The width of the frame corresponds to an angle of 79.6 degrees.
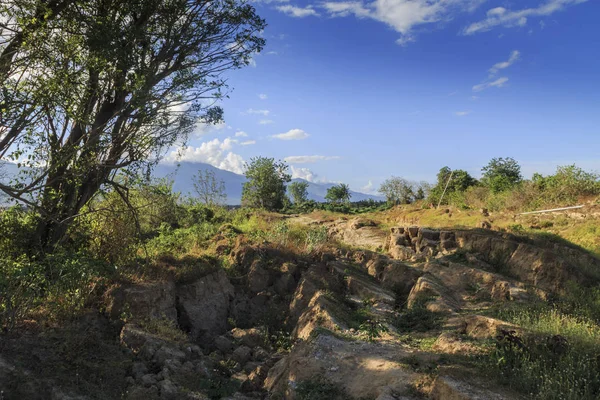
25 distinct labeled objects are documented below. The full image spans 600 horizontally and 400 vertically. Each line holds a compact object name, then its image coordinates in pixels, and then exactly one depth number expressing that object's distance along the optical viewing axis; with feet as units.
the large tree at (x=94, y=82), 25.90
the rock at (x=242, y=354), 27.40
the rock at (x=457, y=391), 16.78
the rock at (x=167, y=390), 20.18
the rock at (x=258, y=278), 38.50
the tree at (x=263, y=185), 174.58
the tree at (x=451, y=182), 158.20
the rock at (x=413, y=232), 63.05
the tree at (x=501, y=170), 168.89
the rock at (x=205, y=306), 31.91
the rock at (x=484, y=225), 61.51
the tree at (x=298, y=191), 280.68
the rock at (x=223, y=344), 29.05
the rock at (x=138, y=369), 21.87
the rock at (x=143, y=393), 19.16
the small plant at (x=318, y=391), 19.46
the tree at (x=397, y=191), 215.31
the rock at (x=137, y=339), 24.56
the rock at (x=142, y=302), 27.66
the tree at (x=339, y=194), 268.62
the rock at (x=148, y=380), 21.02
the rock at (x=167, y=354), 23.68
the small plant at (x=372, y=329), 27.12
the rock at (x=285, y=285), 39.01
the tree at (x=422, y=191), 207.52
